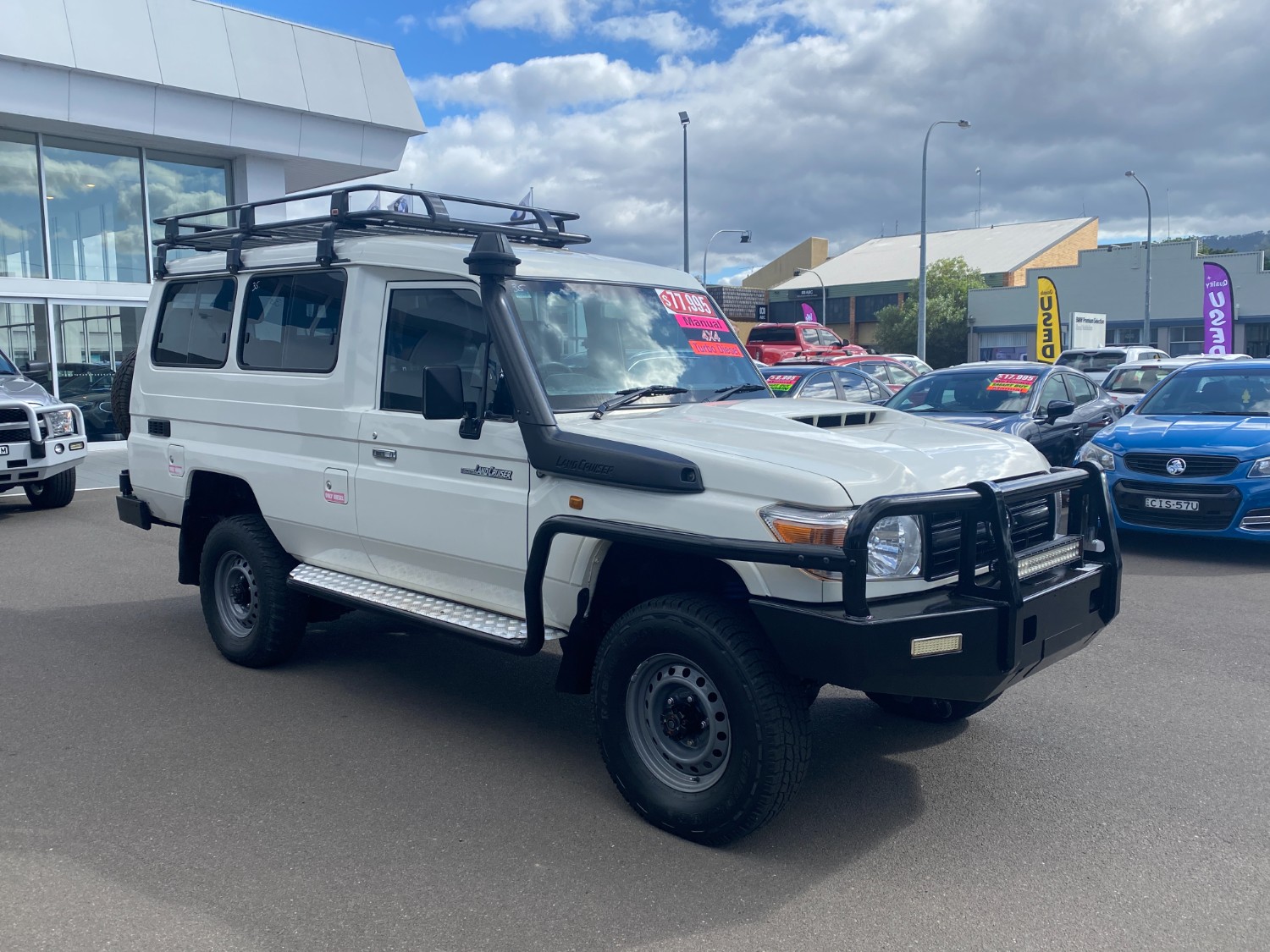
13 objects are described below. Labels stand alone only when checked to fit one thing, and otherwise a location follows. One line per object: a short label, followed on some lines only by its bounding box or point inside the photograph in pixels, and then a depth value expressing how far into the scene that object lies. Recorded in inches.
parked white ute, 430.4
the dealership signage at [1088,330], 1413.6
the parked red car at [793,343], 1284.4
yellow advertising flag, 1464.1
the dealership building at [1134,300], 1897.1
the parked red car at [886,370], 791.7
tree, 2324.1
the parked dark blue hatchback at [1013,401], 403.5
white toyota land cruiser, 137.8
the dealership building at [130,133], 660.1
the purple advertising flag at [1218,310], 1519.4
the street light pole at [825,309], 2723.9
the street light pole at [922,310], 1263.5
